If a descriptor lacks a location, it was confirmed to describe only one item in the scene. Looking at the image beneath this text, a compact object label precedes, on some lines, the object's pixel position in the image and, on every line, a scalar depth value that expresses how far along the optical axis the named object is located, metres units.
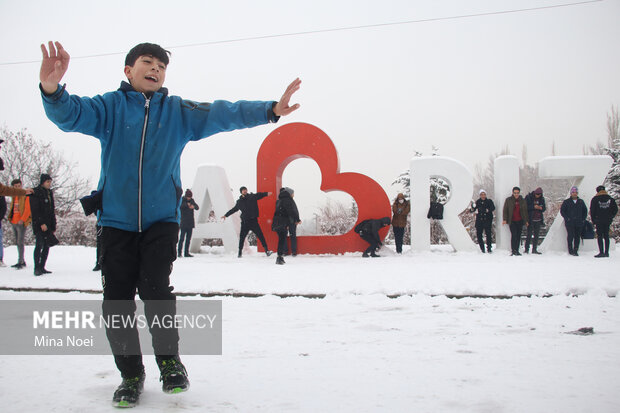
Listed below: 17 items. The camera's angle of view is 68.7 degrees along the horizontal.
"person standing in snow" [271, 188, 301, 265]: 10.16
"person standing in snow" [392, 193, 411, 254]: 12.39
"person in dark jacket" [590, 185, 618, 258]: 10.47
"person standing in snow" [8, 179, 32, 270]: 8.70
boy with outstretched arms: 2.30
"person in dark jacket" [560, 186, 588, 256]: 11.19
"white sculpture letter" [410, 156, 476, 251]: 11.80
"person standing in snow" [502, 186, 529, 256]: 11.35
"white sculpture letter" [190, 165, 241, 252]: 12.52
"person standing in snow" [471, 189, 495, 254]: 11.91
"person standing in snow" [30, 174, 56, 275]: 7.69
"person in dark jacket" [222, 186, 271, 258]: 10.80
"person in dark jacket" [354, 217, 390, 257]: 11.07
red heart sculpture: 11.60
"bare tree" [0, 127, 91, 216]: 29.88
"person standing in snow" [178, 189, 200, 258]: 11.97
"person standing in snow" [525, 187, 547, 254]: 11.59
